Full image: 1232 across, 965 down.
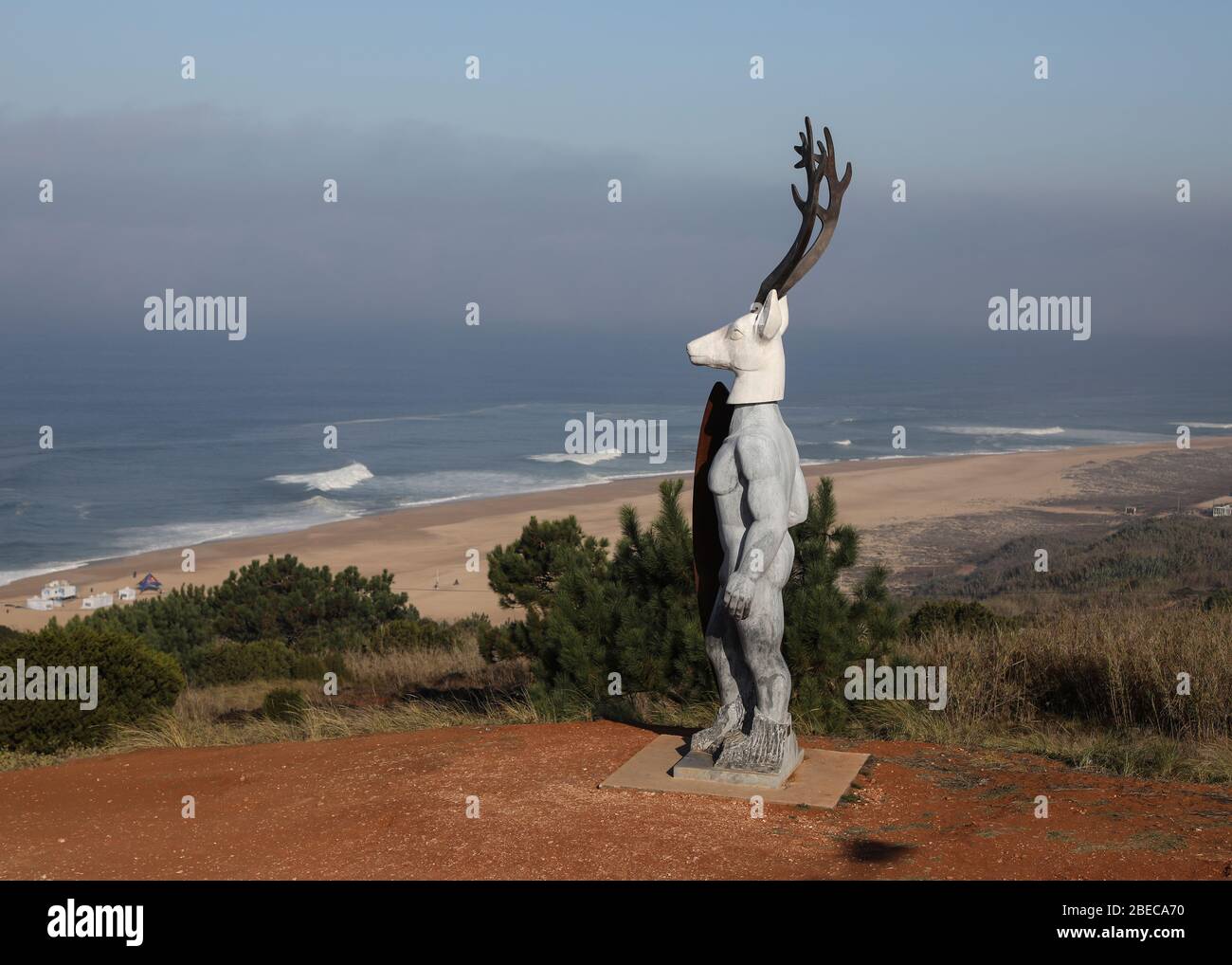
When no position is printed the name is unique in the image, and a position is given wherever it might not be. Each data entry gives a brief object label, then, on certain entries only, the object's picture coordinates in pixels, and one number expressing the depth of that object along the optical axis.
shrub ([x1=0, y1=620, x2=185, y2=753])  10.07
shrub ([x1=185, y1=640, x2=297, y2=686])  16.34
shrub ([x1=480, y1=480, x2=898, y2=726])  9.61
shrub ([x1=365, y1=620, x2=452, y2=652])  17.95
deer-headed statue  6.77
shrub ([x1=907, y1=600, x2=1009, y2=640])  13.23
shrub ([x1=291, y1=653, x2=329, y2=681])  15.93
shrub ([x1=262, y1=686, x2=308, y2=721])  11.43
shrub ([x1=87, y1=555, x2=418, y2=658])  20.02
